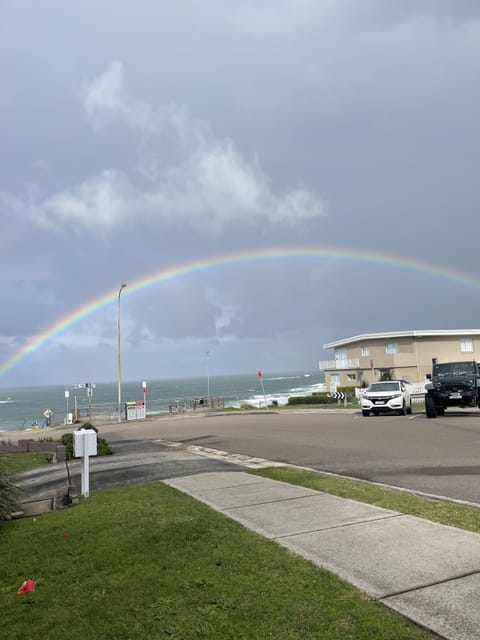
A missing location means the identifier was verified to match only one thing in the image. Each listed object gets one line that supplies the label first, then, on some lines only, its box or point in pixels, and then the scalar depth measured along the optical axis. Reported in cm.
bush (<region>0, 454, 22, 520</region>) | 712
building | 4731
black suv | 2108
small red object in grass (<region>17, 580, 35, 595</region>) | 429
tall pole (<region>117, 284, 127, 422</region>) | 3987
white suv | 2397
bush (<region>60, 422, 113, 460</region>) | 1408
